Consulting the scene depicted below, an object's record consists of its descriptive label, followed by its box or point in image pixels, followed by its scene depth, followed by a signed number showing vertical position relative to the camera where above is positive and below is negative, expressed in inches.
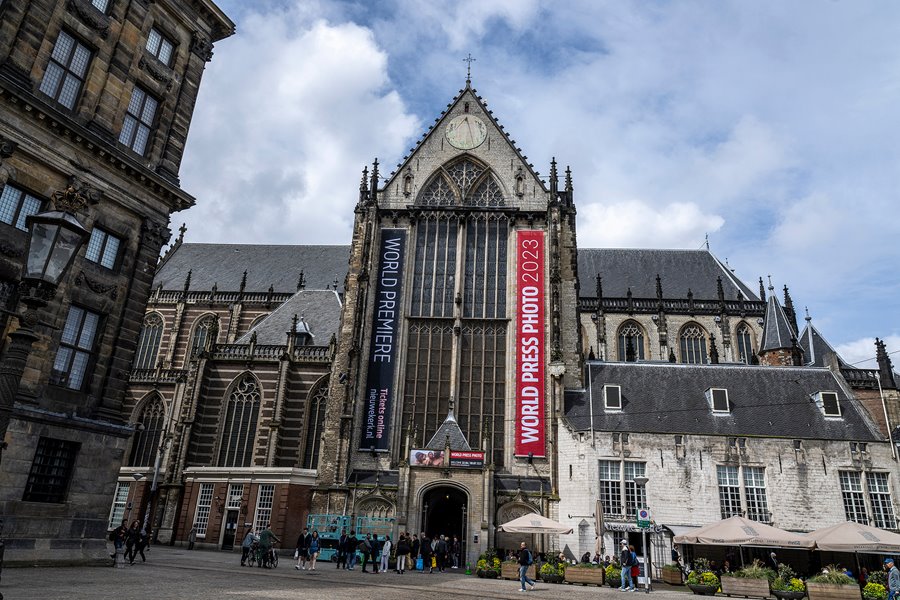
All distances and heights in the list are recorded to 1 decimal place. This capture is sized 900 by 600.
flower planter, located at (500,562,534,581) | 836.6 -57.2
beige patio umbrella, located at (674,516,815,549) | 748.0 +5.6
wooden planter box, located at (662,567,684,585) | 842.8 -54.3
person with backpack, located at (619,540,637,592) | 690.2 -36.6
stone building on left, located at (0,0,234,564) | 560.7 +287.2
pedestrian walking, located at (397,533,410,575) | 802.8 -38.6
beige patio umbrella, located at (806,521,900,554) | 729.0 +7.5
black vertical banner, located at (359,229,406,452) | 1145.4 +327.2
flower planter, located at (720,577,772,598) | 695.7 -51.6
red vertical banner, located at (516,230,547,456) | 1128.8 +340.7
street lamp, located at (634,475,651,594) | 802.2 +67.7
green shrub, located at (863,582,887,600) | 629.6 -45.0
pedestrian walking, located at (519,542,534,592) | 621.6 -33.5
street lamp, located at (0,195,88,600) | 256.8 +96.5
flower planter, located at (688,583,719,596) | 708.0 -57.2
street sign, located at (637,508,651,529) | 720.3 +18.0
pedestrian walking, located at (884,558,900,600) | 597.9 -33.6
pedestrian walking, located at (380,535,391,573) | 805.2 -41.2
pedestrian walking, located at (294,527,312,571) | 773.3 -40.2
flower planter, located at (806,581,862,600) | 628.4 -46.2
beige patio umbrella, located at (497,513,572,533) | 879.1 +4.1
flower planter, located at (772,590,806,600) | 645.3 -52.6
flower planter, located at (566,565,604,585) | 790.5 -54.2
